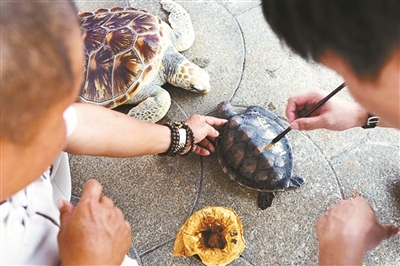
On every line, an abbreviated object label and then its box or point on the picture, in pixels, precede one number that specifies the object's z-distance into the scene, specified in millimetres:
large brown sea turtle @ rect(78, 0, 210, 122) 1381
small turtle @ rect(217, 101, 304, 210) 1161
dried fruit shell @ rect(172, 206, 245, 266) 1072
